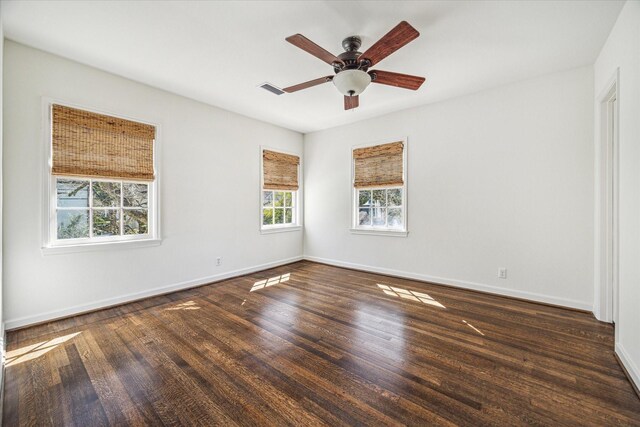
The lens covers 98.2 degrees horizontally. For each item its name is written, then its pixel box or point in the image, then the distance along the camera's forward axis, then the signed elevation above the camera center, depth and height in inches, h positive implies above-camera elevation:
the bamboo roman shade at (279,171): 202.4 +31.6
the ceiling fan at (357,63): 81.2 +50.1
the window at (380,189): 179.2 +15.4
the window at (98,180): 114.3 +14.8
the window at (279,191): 202.8 +16.0
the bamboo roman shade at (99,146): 113.8 +29.9
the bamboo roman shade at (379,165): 179.3 +31.4
